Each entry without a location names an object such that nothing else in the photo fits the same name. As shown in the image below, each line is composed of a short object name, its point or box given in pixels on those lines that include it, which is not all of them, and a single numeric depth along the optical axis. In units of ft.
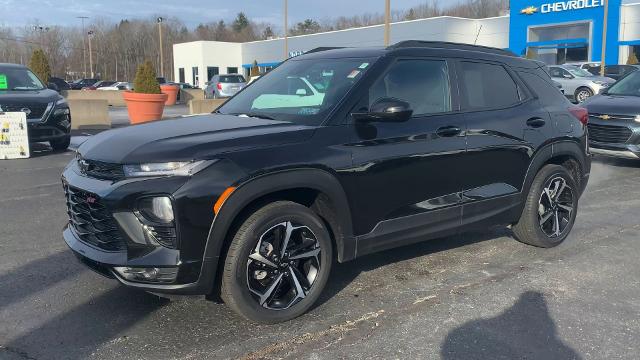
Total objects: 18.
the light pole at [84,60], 287.14
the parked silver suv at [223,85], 97.86
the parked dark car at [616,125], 30.63
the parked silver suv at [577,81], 75.82
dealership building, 116.88
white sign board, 34.12
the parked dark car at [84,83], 171.57
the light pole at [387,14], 58.44
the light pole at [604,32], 96.48
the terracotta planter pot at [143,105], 51.60
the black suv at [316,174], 10.82
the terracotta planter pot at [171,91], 107.24
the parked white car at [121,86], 149.54
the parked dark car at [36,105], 34.81
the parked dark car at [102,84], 160.88
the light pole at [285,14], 128.24
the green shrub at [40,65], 62.59
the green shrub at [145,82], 53.83
